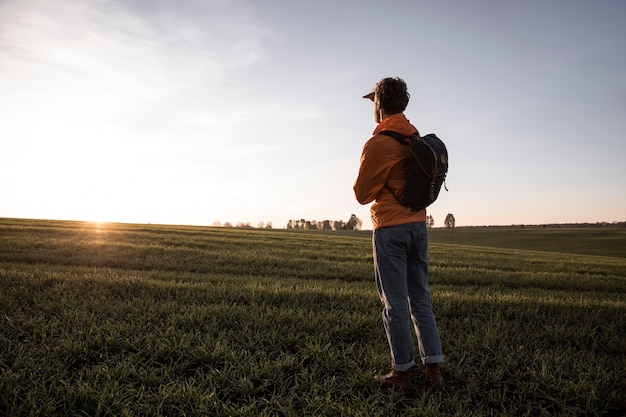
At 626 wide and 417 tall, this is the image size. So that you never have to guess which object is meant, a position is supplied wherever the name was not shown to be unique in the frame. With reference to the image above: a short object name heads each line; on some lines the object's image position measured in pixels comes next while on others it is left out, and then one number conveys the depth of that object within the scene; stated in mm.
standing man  3230
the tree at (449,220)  136350
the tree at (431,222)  134050
